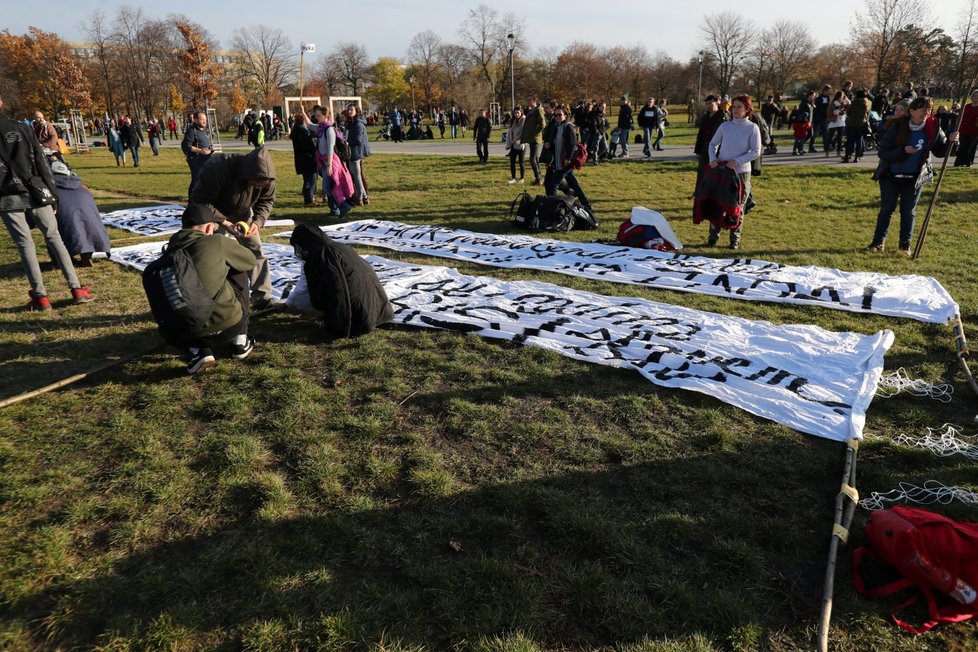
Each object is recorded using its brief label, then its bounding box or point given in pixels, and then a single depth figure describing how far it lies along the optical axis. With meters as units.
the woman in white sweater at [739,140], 8.44
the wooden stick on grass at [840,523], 2.55
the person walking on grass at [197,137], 14.01
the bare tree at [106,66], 44.72
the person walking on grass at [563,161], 11.19
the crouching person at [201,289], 4.38
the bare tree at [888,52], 38.38
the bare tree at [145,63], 47.75
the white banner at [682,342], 4.45
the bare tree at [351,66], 82.00
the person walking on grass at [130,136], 22.89
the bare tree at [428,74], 73.44
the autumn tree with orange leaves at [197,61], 45.38
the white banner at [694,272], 6.47
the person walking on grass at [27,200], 5.90
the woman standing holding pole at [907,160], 7.81
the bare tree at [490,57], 64.50
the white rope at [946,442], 3.83
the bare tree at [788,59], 55.62
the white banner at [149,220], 11.02
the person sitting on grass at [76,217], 7.88
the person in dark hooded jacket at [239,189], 5.58
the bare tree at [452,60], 72.68
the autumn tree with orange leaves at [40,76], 36.94
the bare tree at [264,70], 68.25
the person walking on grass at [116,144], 23.67
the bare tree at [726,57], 60.44
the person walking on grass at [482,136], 21.00
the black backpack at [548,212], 10.34
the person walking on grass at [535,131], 14.91
